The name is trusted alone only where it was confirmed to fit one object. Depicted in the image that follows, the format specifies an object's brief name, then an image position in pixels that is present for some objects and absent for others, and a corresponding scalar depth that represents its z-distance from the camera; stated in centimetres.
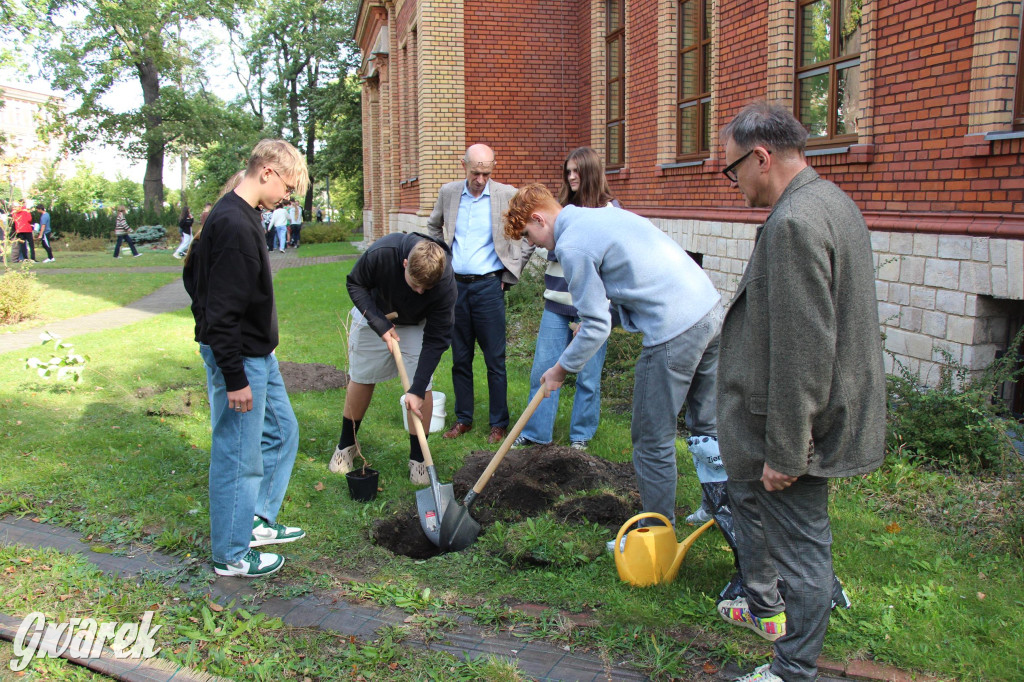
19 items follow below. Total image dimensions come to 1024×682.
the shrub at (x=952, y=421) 486
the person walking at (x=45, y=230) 2706
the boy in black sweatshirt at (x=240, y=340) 360
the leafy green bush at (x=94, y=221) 3791
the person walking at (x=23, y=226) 2462
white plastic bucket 642
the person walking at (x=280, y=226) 3050
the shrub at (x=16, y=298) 1256
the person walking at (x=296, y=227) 3344
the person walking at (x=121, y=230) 2878
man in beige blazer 639
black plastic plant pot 501
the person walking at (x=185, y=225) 2671
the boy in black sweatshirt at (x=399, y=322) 500
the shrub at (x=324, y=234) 3612
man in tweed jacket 246
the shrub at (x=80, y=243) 3422
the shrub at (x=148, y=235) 3638
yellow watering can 374
